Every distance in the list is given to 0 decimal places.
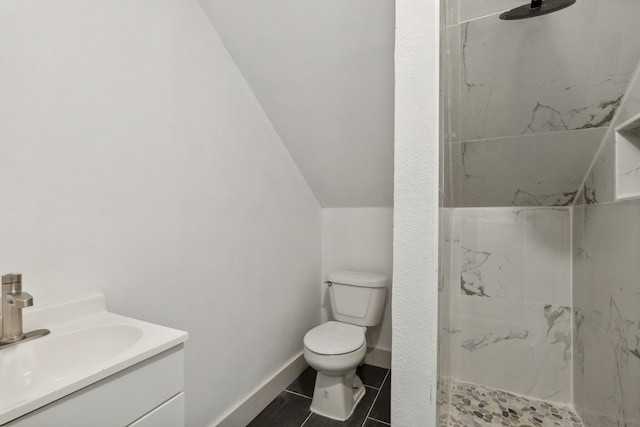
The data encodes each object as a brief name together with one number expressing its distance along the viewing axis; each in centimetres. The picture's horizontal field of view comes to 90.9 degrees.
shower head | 105
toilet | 172
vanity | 58
